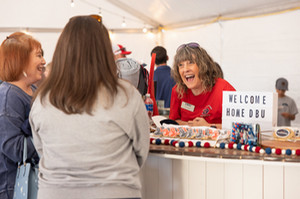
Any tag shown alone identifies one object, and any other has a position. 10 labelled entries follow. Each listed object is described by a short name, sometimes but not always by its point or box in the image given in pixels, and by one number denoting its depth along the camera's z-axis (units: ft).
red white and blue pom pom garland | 4.88
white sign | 5.98
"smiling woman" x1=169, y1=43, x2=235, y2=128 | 7.82
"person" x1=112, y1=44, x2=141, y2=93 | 6.58
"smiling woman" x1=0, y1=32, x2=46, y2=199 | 5.19
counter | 4.94
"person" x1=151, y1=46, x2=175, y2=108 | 13.62
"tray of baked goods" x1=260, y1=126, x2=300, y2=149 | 5.53
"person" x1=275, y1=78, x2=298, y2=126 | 14.75
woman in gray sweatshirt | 4.02
